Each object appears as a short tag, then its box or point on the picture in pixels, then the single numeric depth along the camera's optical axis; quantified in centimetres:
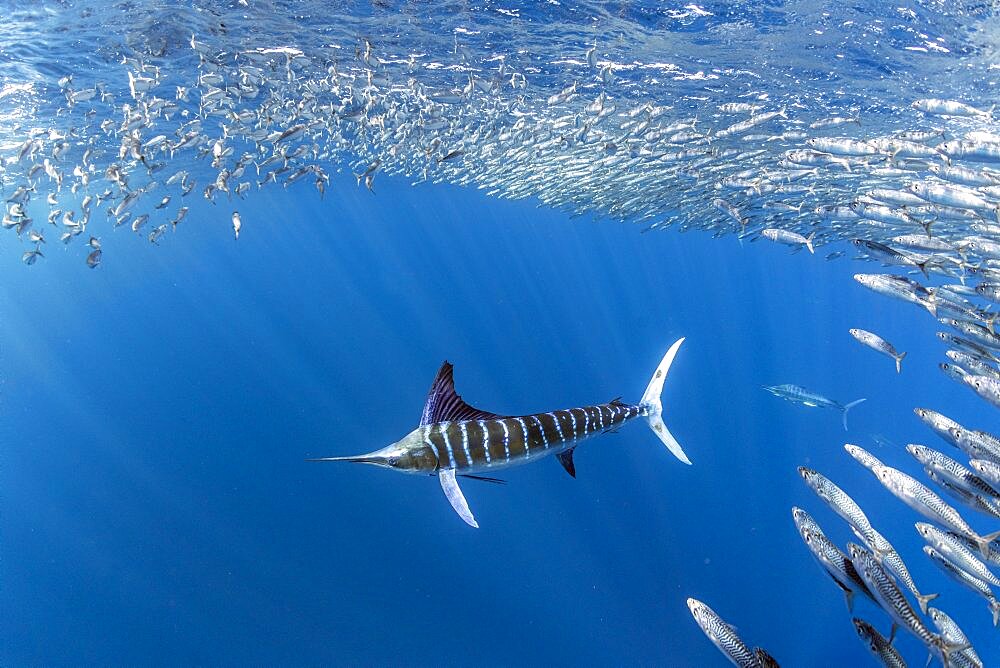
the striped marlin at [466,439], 433
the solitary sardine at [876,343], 679
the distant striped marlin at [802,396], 1088
